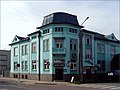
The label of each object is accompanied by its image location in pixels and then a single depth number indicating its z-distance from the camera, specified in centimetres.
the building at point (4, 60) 3931
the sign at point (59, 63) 2153
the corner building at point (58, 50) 2163
